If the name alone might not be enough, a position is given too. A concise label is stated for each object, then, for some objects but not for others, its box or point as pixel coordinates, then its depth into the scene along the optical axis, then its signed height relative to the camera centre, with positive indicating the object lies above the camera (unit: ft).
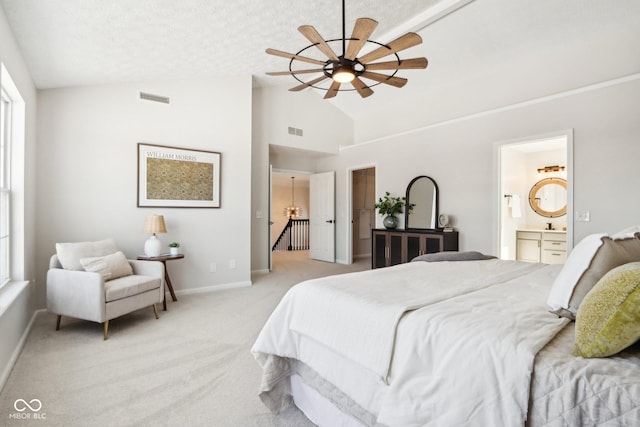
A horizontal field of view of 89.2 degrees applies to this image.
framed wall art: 13.58 +1.42
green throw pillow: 2.97 -1.00
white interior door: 23.35 -0.50
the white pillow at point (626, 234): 4.53 -0.32
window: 8.79 +0.58
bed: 2.94 -1.62
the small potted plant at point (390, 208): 18.68 +0.17
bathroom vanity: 17.33 -1.85
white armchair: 9.33 -2.33
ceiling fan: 6.83 +3.62
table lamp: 12.66 -0.82
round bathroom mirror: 18.42 +0.88
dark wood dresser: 15.84 -1.71
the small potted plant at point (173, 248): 13.41 -1.60
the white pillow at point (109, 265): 10.12 -1.83
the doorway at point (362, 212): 25.41 -0.10
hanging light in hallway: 40.01 -0.10
